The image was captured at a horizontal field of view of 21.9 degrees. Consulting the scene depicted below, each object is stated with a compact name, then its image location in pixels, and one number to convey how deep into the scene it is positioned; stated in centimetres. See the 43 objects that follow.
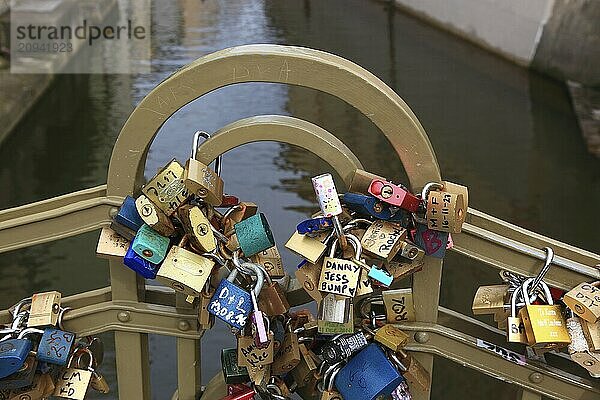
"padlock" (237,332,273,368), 145
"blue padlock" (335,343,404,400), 144
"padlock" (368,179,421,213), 140
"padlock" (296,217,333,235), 141
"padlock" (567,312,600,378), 142
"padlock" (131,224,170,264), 142
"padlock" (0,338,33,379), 144
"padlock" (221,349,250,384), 150
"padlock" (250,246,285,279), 145
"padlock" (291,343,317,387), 148
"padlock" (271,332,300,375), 147
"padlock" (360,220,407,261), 140
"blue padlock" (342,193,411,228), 141
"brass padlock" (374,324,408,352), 145
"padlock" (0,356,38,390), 147
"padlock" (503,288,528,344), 143
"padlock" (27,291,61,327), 148
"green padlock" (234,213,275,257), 141
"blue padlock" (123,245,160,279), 143
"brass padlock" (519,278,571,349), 142
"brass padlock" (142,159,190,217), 142
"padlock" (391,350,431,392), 147
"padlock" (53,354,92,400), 149
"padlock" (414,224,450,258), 142
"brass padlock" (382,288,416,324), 146
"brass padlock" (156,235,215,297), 142
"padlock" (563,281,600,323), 141
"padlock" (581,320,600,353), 141
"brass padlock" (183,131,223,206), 141
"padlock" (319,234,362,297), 140
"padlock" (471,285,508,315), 146
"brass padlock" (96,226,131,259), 145
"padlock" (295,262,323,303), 142
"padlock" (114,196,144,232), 144
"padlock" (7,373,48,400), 149
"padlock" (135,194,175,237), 142
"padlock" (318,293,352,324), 141
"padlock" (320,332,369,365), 146
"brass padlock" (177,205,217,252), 142
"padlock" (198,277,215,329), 144
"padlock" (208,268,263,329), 141
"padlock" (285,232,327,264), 141
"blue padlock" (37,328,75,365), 147
